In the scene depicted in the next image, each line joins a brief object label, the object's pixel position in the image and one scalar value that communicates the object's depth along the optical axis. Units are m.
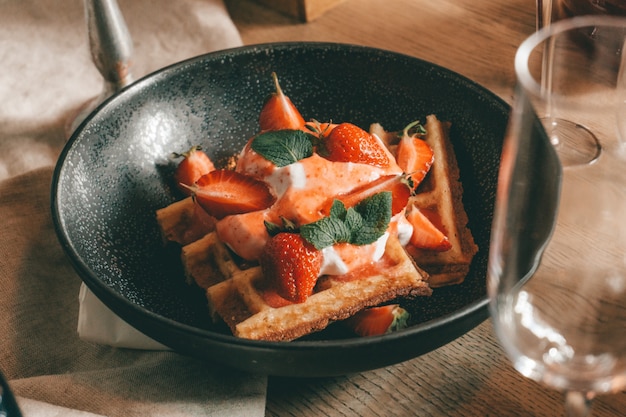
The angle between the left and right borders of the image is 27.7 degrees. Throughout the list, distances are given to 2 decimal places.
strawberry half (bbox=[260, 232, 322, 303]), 0.59
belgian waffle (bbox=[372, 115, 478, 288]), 0.63
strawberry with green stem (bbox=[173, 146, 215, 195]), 0.68
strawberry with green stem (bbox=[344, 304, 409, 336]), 0.59
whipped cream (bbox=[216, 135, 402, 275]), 0.61
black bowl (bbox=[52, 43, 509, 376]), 0.56
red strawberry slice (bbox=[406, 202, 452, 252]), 0.64
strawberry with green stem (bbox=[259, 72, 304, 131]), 0.67
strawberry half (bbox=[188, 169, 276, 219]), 0.62
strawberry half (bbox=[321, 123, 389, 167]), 0.63
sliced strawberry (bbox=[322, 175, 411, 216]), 0.62
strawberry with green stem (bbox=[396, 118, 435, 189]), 0.66
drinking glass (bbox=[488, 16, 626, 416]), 0.49
